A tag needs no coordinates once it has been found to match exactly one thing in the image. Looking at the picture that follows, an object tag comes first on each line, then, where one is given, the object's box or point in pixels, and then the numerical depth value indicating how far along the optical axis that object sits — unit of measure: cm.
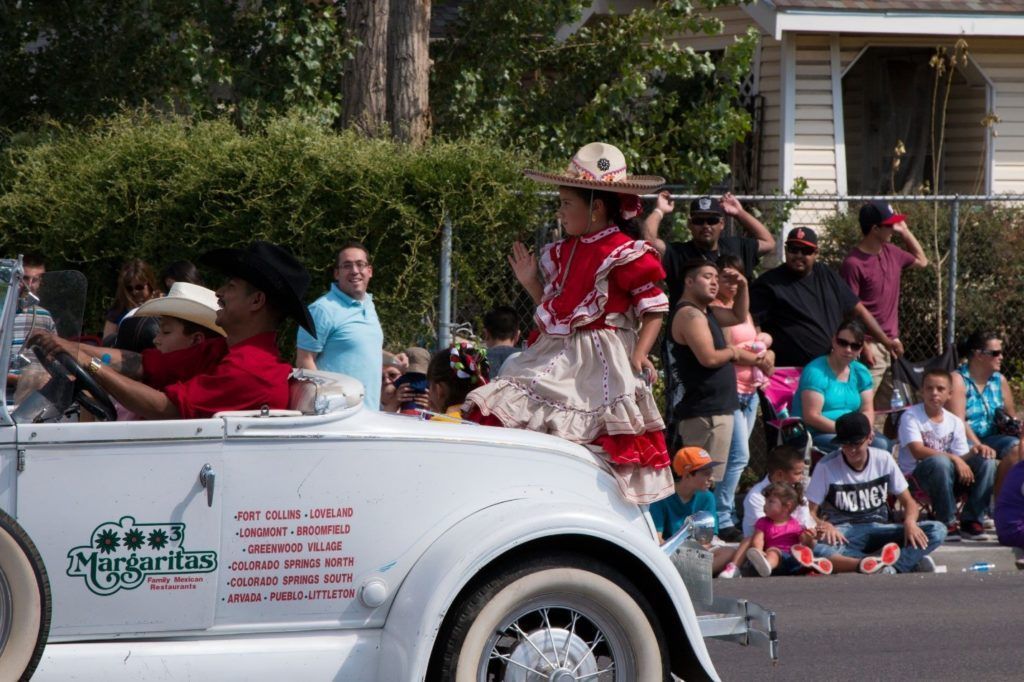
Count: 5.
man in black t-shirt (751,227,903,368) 2112
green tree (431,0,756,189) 2837
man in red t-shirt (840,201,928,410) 2222
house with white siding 3294
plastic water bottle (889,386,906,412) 2164
